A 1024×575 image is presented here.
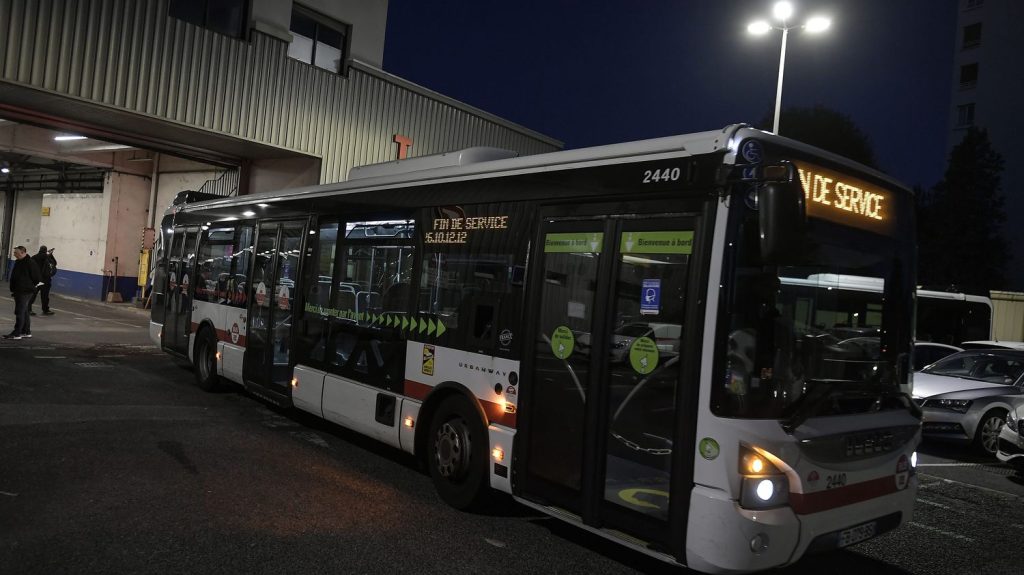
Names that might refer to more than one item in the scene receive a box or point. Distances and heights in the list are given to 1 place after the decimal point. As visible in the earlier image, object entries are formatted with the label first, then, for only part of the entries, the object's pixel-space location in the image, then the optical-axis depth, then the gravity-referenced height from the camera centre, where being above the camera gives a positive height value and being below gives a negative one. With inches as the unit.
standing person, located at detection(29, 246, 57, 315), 743.7 -10.6
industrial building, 562.9 +155.4
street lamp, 584.7 +247.7
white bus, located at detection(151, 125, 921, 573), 164.7 -9.7
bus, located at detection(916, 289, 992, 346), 849.9 +24.1
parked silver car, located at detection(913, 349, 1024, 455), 409.7 -33.4
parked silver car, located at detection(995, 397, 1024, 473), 338.6 -46.1
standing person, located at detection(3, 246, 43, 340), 571.5 -22.6
